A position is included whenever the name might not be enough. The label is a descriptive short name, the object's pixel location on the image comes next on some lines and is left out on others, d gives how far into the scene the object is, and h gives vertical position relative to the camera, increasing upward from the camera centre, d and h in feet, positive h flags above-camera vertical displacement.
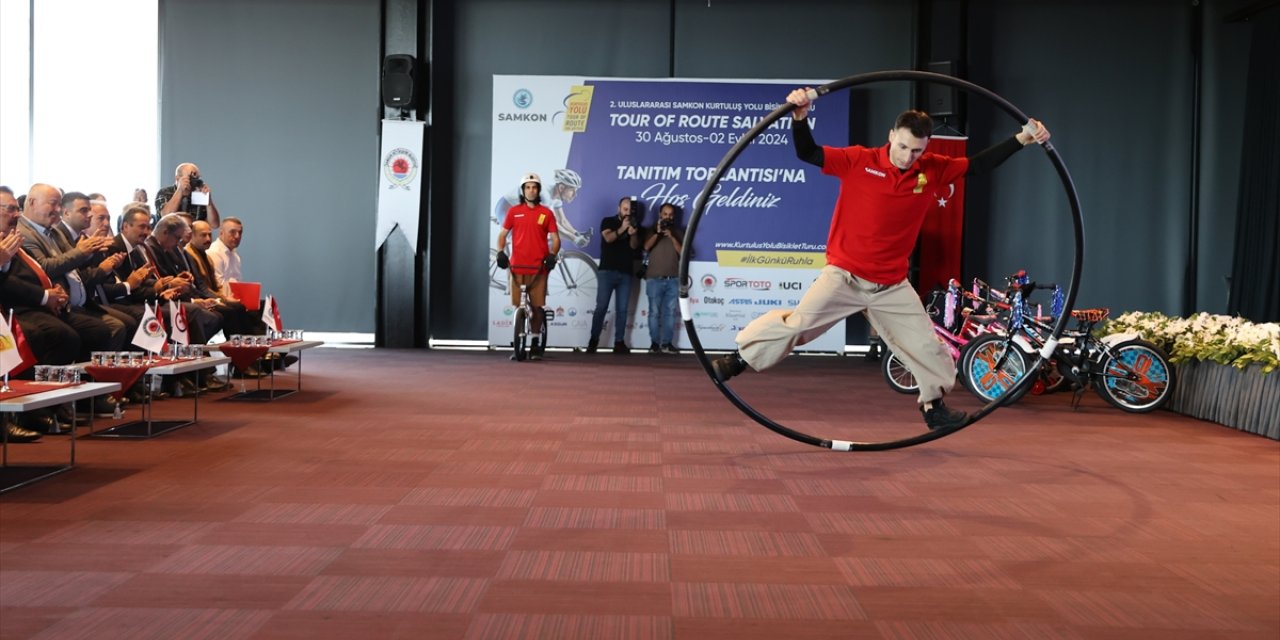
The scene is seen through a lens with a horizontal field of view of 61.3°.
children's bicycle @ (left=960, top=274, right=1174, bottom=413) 25.35 -1.59
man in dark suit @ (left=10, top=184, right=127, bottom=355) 20.01 -0.08
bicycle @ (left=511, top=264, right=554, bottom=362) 35.42 -1.78
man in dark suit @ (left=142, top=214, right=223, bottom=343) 24.76 +0.06
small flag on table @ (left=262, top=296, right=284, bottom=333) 25.65 -1.08
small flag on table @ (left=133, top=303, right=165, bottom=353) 19.04 -1.19
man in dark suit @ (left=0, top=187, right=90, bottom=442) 17.98 -0.77
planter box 21.29 -2.04
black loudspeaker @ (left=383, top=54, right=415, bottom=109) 40.14 +7.24
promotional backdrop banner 39.99 +3.88
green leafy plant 21.85 -0.84
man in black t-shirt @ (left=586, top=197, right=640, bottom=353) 39.52 +0.75
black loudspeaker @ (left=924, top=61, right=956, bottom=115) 39.22 +7.15
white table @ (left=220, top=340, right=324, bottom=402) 24.04 -2.83
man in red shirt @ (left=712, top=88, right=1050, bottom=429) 15.29 +0.52
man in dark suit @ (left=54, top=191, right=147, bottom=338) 21.39 -0.11
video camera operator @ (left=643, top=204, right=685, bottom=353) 39.58 +0.29
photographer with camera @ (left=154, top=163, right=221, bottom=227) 28.12 +1.88
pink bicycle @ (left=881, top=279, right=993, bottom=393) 27.89 -1.20
